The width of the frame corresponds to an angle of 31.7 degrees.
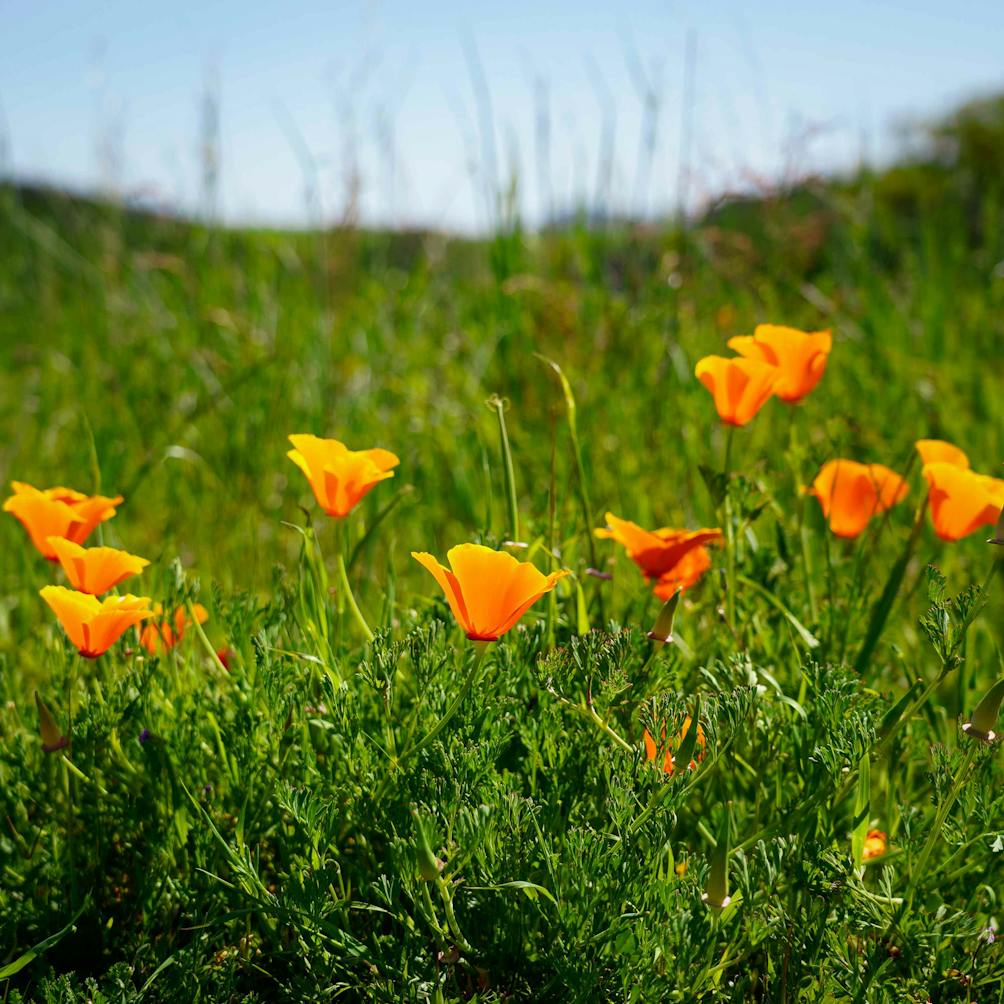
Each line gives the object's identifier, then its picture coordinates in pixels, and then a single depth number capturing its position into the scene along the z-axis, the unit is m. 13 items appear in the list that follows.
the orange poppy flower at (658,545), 0.73
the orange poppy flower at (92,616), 0.66
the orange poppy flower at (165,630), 0.75
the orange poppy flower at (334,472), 0.72
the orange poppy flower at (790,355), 0.78
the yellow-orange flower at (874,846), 0.71
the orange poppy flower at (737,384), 0.75
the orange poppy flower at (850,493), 0.80
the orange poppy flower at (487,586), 0.64
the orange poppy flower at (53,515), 0.74
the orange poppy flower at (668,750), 0.66
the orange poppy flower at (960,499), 0.73
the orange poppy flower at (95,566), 0.69
